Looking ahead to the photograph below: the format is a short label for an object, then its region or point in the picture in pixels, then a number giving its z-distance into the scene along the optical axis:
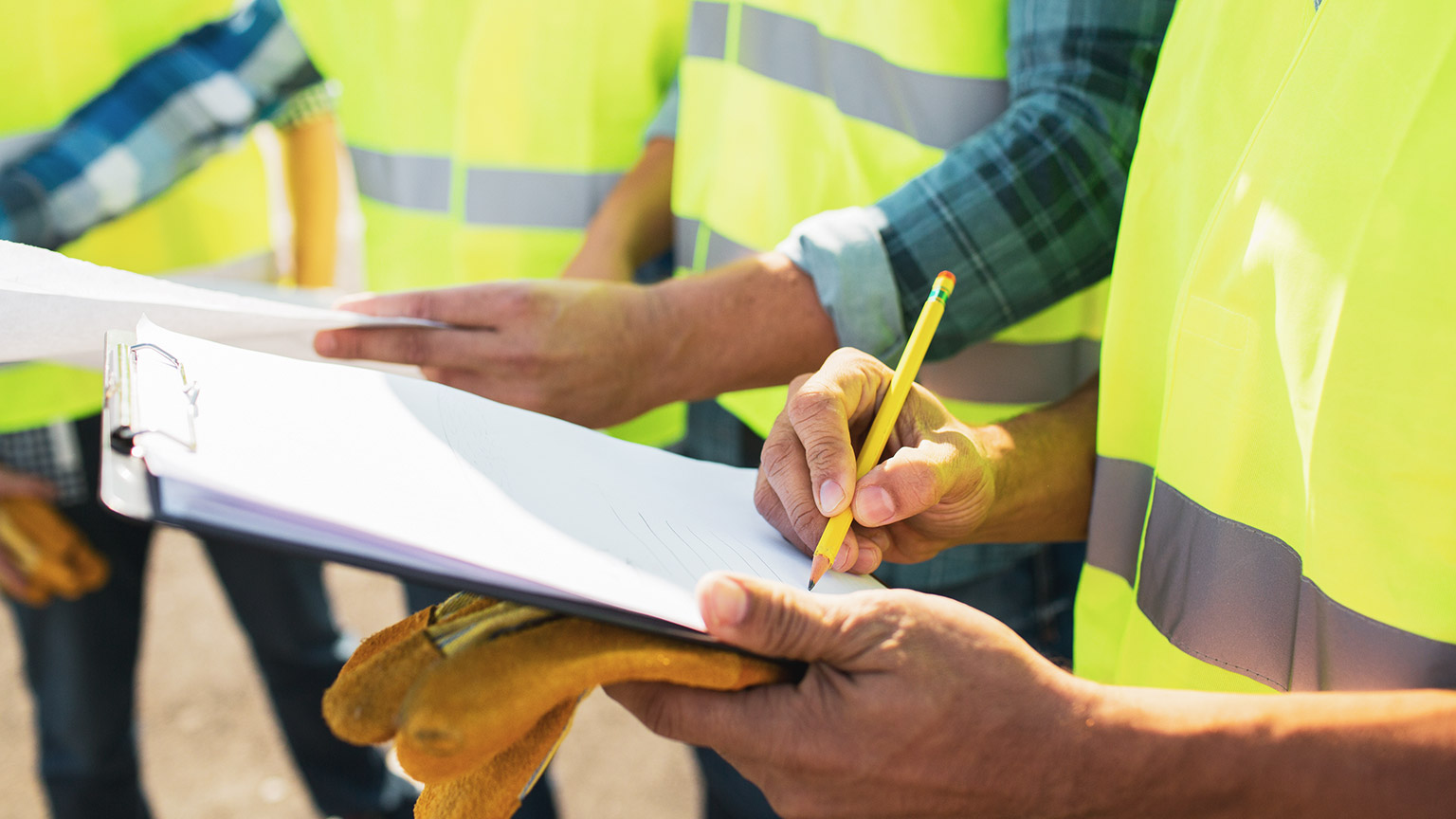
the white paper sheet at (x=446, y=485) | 0.53
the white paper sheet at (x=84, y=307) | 0.81
